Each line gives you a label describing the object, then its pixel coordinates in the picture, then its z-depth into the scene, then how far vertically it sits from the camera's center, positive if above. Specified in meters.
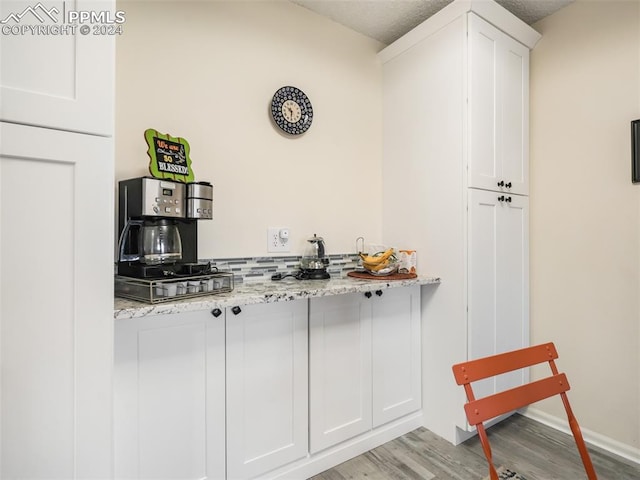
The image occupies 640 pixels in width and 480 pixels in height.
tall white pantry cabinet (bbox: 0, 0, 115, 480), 0.84 -0.03
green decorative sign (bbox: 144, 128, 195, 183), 1.29 +0.32
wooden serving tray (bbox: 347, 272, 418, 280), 1.88 -0.20
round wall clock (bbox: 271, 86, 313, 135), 1.90 +0.72
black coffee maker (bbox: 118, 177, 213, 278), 1.23 +0.07
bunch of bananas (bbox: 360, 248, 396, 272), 1.94 -0.12
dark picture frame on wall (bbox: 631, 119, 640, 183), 1.78 +0.46
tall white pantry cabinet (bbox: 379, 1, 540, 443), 1.86 +0.33
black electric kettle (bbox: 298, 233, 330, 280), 1.86 -0.13
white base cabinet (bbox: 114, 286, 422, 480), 1.25 -0.64
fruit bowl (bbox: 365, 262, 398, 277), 1.94 -0.17
